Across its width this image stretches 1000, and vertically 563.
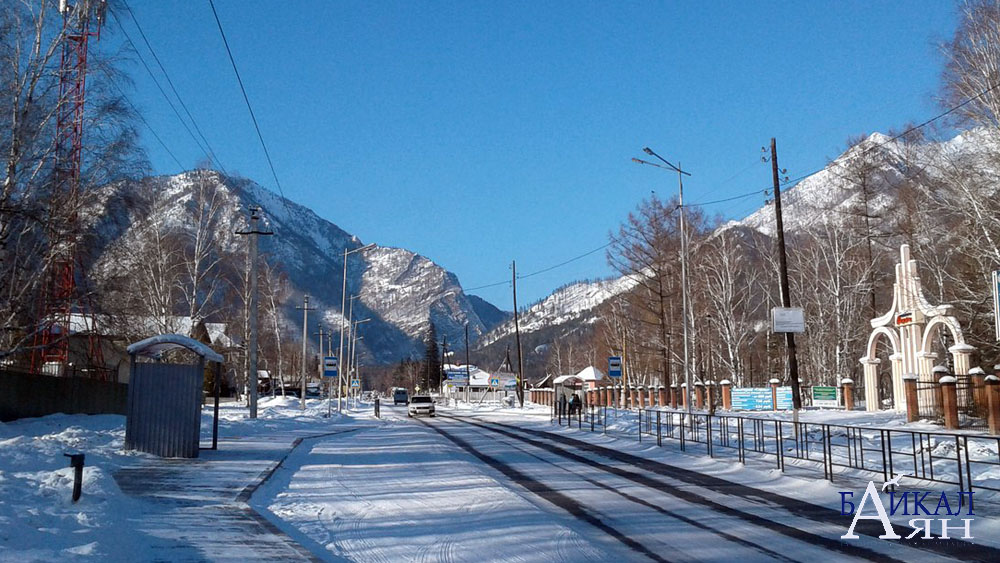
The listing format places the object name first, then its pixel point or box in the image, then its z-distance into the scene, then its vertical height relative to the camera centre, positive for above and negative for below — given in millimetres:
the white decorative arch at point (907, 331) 34594 +2372
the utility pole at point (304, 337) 51069 +3458
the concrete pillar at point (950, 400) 25828 -523
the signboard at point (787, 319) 25594 +2063
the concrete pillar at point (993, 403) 24391 -602
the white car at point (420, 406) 58109 -1138
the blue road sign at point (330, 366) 39453 +1192
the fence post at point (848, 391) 39719 -308
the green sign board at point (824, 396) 45719 -616
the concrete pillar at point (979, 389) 26469 -196
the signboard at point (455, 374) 143062 +2844
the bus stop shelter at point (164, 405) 18719 -268
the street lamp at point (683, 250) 35000 +5810
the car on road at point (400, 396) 99312 -689
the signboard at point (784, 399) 43969 -728
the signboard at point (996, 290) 19641 +2204
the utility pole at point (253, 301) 34281 +3796
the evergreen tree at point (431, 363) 149625 +4943
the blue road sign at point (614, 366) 38062 +1010
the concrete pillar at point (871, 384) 39156 +15
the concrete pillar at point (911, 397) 29016 -471
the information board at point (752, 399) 45625 -741
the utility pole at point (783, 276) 27797 +3841
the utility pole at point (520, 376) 73569 +1154
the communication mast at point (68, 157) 22562 +6713
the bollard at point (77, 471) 10180 -950
